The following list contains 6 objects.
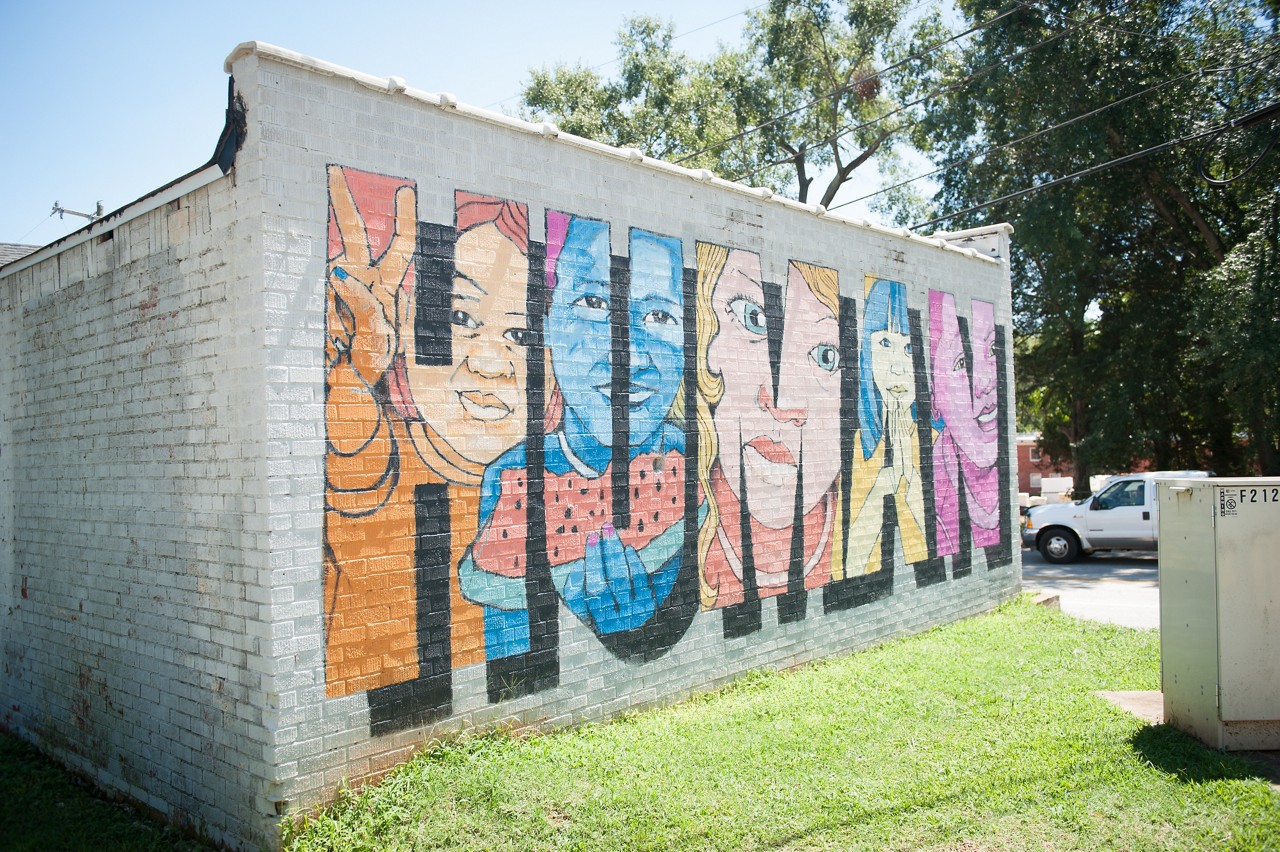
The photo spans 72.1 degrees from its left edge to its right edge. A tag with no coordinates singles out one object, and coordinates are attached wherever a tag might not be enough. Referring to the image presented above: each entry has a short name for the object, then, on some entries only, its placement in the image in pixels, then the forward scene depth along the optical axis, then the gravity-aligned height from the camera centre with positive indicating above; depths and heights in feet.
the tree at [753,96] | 84.38 +34.81
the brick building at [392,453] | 16.16 -0.07
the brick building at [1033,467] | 108.27 -4.91
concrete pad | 21.71 -7.05
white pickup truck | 56.95 -5.85
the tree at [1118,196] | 63.46 +18.85
